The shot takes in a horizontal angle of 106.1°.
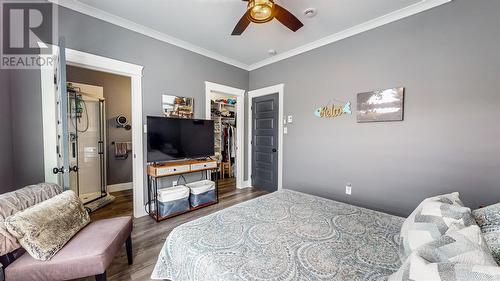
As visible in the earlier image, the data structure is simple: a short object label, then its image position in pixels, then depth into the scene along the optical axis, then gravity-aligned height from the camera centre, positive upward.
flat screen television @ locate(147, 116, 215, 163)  2.63 -0.02
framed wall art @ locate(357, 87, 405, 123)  2.32 +0.40
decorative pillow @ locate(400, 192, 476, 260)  0.90 -0.44
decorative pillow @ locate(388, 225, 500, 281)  0.55 -0.41
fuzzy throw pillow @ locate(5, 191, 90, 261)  1.13 -0.58
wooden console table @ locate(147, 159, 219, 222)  2.60 -0.50
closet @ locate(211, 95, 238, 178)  4.87 +0.15
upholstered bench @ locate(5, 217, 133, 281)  1.14 -0.78
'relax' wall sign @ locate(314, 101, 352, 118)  2.75 +0.40
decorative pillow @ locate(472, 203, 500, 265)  0.77 -0.43
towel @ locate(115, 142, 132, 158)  3.97 -0.24
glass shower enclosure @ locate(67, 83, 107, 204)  2.99 -0.07
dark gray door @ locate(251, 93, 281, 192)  3.74 -0.11
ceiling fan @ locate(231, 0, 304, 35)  1.65 +1.16
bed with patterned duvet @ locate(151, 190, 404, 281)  0.90 -0.64
